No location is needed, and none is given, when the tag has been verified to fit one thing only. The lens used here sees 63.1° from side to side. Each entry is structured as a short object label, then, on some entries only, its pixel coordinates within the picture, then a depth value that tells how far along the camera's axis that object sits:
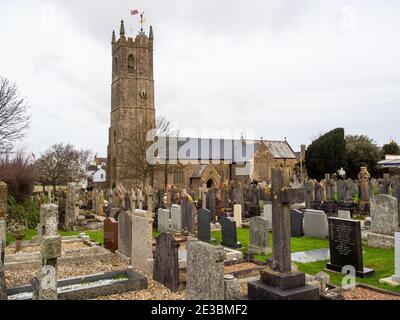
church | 37.78
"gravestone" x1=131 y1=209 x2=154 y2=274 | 8.14
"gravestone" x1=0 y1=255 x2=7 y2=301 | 5.82
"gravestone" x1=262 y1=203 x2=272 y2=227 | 13.77
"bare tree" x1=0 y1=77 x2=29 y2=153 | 17.34
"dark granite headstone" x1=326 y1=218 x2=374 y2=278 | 7.55
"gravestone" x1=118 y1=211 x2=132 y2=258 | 9.23
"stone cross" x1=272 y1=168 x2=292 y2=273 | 5.28
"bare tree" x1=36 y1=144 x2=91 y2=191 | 45.41
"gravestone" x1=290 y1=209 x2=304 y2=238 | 12.70
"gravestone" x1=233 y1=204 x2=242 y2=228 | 14.47
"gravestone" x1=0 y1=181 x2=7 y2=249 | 9.45
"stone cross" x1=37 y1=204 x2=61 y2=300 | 4.89
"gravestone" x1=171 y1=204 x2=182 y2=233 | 13.81
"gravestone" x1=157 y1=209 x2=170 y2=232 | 13.91
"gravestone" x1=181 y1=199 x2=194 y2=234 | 13.43
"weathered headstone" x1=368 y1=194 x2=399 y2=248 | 10.05
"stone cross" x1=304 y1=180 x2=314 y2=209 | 18.37
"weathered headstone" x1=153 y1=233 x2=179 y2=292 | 6.82
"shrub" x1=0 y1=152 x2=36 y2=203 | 15.26
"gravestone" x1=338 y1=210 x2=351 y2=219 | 12.57
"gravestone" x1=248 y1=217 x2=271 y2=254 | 9.85
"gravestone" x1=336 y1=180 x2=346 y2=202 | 19.72
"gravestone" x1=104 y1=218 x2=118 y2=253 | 10.45
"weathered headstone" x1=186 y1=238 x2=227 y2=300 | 5.29
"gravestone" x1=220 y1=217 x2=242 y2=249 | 10.57
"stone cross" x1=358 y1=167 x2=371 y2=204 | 17.58
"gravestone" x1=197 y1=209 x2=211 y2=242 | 11.88
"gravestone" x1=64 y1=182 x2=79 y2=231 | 15.80
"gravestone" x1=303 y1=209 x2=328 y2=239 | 12.12
